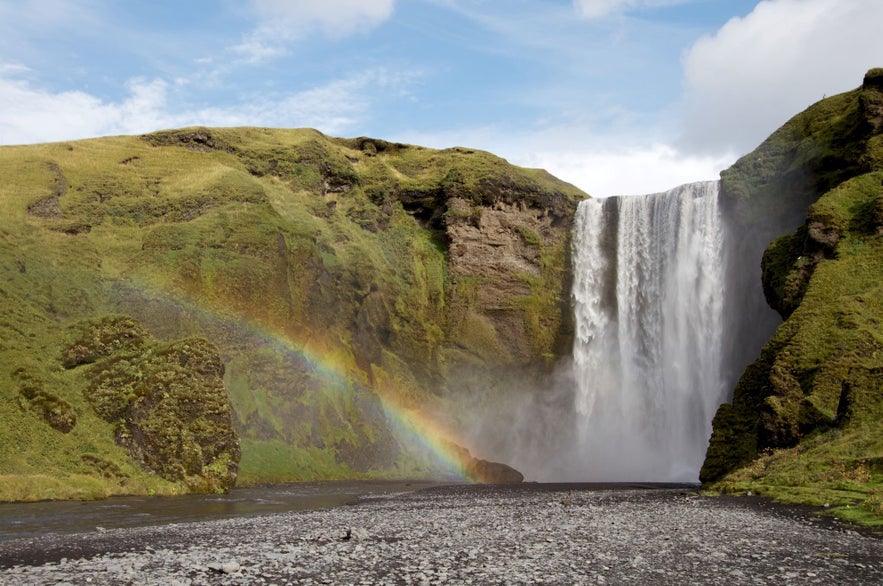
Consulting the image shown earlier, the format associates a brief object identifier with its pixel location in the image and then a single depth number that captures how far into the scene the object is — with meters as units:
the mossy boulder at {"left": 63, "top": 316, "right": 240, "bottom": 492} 42.50
